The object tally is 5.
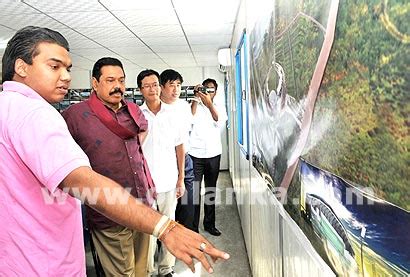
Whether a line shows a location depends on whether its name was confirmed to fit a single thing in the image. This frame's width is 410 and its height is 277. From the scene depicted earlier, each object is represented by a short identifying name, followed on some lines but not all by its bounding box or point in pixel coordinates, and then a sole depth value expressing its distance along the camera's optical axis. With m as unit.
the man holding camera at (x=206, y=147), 3.64
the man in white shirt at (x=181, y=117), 2.90
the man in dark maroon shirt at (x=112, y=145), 1.88
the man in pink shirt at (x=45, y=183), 0.84
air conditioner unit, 4.92
